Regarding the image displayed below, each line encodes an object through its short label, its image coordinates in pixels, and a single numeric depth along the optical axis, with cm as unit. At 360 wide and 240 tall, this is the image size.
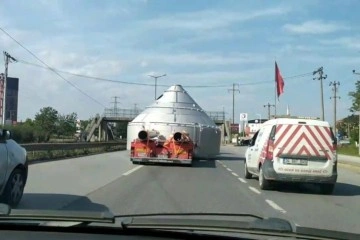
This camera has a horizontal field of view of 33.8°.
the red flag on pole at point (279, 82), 5562
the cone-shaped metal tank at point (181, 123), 2922
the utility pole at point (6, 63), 5127
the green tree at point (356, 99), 6636
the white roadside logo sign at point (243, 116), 11378
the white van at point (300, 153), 1499
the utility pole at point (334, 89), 7581
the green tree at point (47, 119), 10822
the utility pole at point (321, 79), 6049
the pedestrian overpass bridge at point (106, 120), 7838
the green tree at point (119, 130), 14612
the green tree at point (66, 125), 11712
